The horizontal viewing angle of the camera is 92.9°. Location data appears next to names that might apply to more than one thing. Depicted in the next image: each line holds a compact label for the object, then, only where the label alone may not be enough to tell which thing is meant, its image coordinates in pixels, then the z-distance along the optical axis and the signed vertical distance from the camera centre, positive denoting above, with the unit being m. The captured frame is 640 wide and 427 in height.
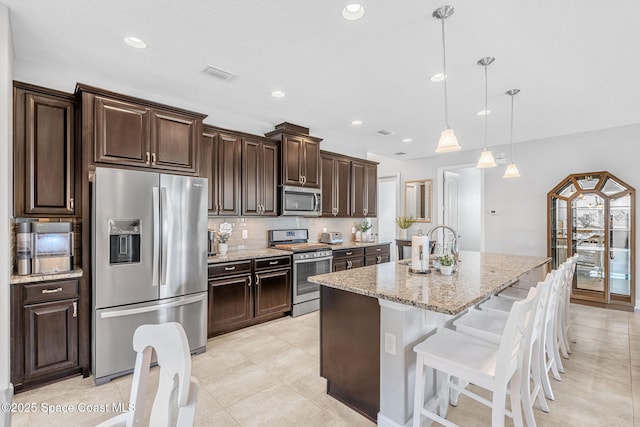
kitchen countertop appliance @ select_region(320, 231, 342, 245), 5.03 -0.41
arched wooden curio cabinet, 4.37 -0.34
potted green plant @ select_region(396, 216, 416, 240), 5.70 -0.20
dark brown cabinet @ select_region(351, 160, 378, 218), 5.50 +0.47
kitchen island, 1.80 -0.74
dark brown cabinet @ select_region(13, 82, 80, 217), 2.46 +0.53
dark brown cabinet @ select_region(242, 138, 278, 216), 3.97 +0.50
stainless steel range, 4.13 -0.72
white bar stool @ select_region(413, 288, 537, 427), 1.46 -0.78
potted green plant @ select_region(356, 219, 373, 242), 5.63 -0.33
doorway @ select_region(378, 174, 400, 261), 7.57 +0.11
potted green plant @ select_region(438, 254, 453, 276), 2.39 -0.41
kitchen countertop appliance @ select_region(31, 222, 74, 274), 2.44 -0.27
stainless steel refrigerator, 2.51 -0.41
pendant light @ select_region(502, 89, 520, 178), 3.63 +0.49
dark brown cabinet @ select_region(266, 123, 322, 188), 4.32 +0.86
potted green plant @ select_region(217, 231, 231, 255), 3.83 -0.36
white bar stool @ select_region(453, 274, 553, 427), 1.78 -0.80
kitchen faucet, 2.86 -0.35
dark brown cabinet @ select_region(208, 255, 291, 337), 3.36 -0.94
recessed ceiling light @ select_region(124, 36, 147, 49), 2.32 +1.34
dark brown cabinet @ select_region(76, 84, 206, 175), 2.65 +0.78
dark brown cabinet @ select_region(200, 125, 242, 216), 3.61 +0.56
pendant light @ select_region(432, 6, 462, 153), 2.36 +0.56
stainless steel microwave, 4.32 +0.19
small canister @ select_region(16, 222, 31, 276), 2.38 -0.27
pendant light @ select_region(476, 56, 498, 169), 2.60 +0.60
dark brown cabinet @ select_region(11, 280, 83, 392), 2.30 -0.93
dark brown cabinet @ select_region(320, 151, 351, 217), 5.03 +0.49
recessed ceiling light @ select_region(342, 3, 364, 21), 1.96 +1.33
